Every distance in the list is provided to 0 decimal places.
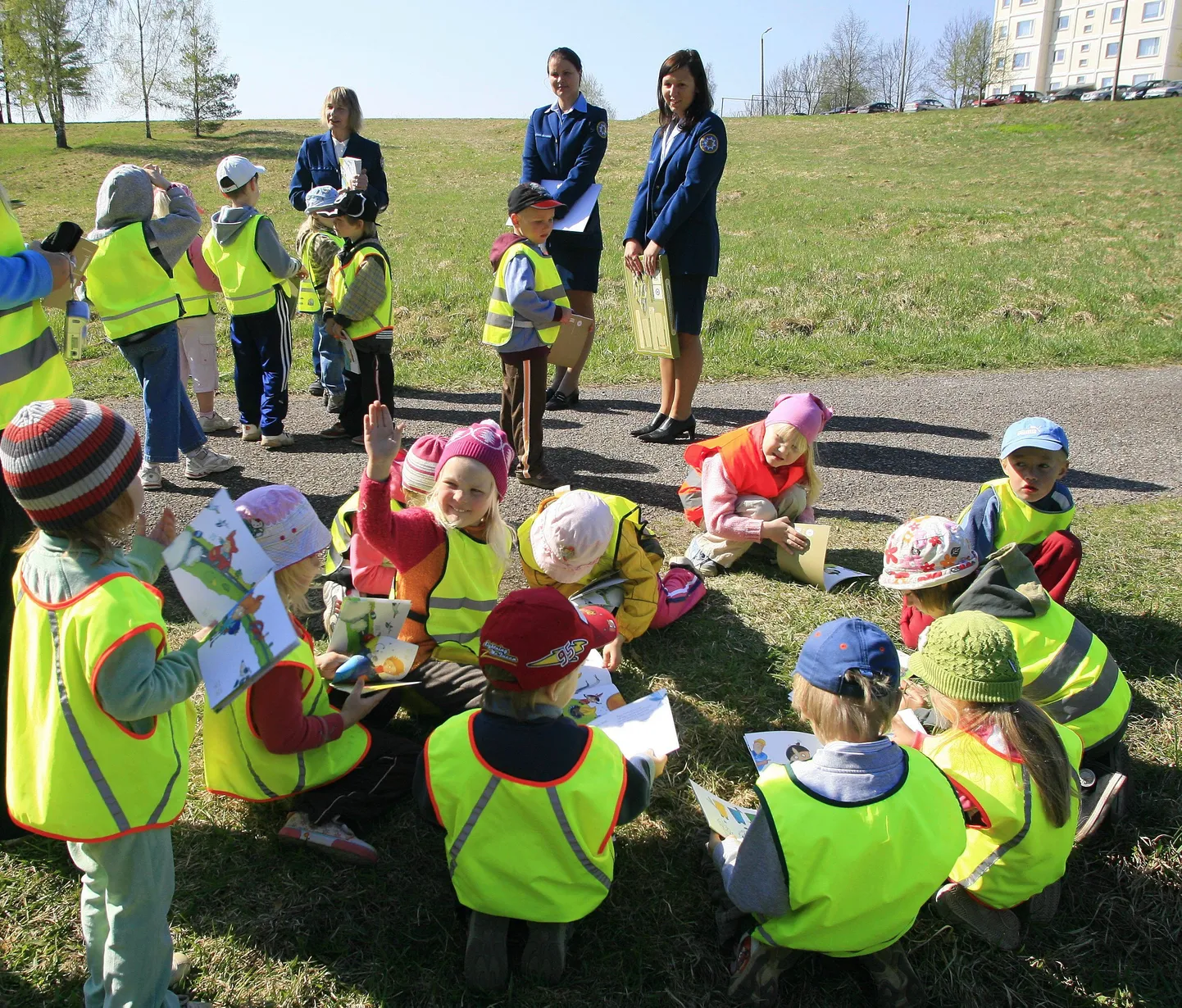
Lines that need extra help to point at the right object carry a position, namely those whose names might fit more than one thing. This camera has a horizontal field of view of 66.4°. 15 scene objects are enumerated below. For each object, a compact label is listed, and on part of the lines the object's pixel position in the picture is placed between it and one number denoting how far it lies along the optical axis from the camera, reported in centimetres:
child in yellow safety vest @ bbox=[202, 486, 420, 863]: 255
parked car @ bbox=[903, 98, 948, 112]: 5407
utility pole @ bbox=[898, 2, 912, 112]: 6115
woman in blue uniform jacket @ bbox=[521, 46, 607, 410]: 659
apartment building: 6288
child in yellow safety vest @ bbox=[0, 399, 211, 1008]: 190
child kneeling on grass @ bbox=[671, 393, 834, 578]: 439
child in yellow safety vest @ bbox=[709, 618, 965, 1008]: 217
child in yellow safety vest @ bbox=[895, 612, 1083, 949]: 238
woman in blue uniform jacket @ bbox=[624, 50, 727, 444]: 592
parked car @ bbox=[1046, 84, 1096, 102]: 4872
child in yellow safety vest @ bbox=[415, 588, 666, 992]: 222
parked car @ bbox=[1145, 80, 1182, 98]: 4400
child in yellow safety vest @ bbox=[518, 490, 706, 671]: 331
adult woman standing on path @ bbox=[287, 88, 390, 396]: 708
